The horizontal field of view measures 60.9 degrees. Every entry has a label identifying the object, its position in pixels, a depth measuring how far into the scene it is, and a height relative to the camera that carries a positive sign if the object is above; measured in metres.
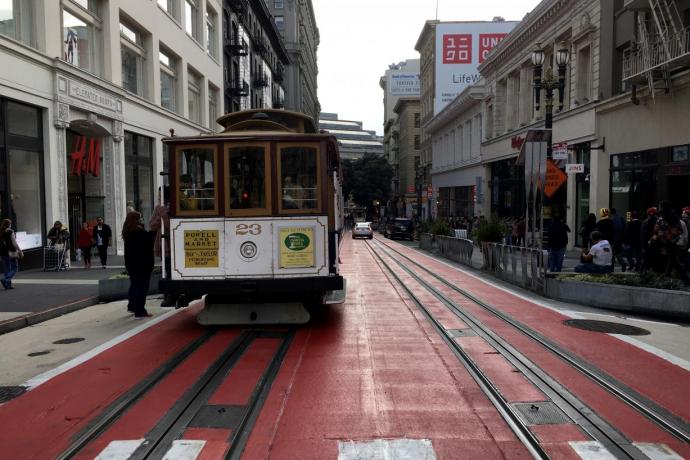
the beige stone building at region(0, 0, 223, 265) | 17.25 +3.84
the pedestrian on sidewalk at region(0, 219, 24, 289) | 13.09 -0.94
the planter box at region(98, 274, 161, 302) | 12.27 -1.64
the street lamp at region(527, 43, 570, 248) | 16.97 +4.12
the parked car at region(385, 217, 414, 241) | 46.83 -1.64
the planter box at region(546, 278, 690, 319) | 9.68 -1.64
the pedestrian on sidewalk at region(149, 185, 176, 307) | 8.53 -0.27
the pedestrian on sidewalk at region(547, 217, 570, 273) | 15.38 -0.91
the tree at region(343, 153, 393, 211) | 86.75 +4.26
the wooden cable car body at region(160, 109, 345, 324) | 8.34 -0.08
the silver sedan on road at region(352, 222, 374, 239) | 46.62 -1.79
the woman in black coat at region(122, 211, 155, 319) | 9.70 -0.71
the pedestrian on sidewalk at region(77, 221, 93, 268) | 18.12 -1.01
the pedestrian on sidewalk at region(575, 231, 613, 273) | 12.15 -1.05
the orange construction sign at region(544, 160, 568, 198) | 14.91 +0.74
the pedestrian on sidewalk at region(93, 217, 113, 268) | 18.70 -0.87
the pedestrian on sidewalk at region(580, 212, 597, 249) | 16.17 -0.55
